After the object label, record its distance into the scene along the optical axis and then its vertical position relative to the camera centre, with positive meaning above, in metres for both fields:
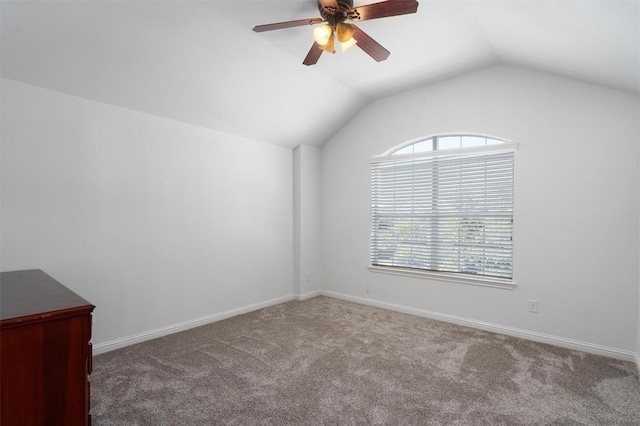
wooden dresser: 1.27 -0.61
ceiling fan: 2.05 +1.27
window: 3.54 +0.04
